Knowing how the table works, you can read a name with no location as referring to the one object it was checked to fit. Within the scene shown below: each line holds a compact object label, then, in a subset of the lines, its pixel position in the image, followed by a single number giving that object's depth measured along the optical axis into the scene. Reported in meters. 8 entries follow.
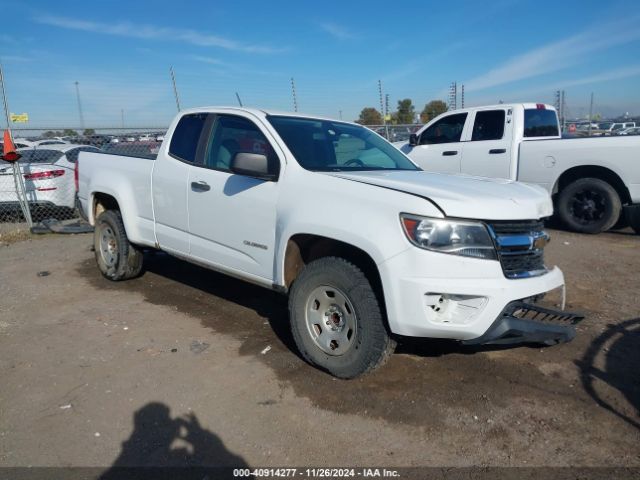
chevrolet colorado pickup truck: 3.07
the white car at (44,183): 9.79
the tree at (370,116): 34.00
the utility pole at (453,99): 15.02
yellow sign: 10.45
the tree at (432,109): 25.97
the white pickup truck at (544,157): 7.58
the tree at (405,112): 32.33
